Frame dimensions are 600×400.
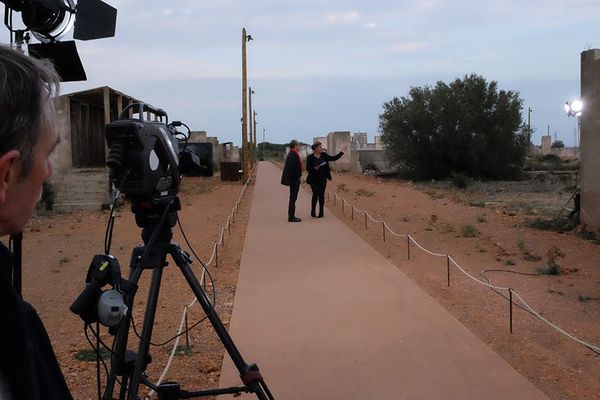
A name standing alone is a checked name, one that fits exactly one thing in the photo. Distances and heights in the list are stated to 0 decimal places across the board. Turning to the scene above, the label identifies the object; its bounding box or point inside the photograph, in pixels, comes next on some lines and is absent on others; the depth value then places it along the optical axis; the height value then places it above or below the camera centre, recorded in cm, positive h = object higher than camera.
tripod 299 -75
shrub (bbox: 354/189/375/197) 2140 -139
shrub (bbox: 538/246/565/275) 826 -152
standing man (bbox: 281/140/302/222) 1250 -36
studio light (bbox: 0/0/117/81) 320 +69
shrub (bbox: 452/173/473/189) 2523 -119
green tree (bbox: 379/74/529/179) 2908 +89
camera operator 108 -6
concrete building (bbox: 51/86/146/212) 1781 +8
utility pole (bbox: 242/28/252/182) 2583 +160
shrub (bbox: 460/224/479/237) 1163 -147
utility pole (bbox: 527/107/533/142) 2978 +91
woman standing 1281 -31
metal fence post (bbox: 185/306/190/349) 522 -153
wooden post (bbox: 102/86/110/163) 1945 +177
